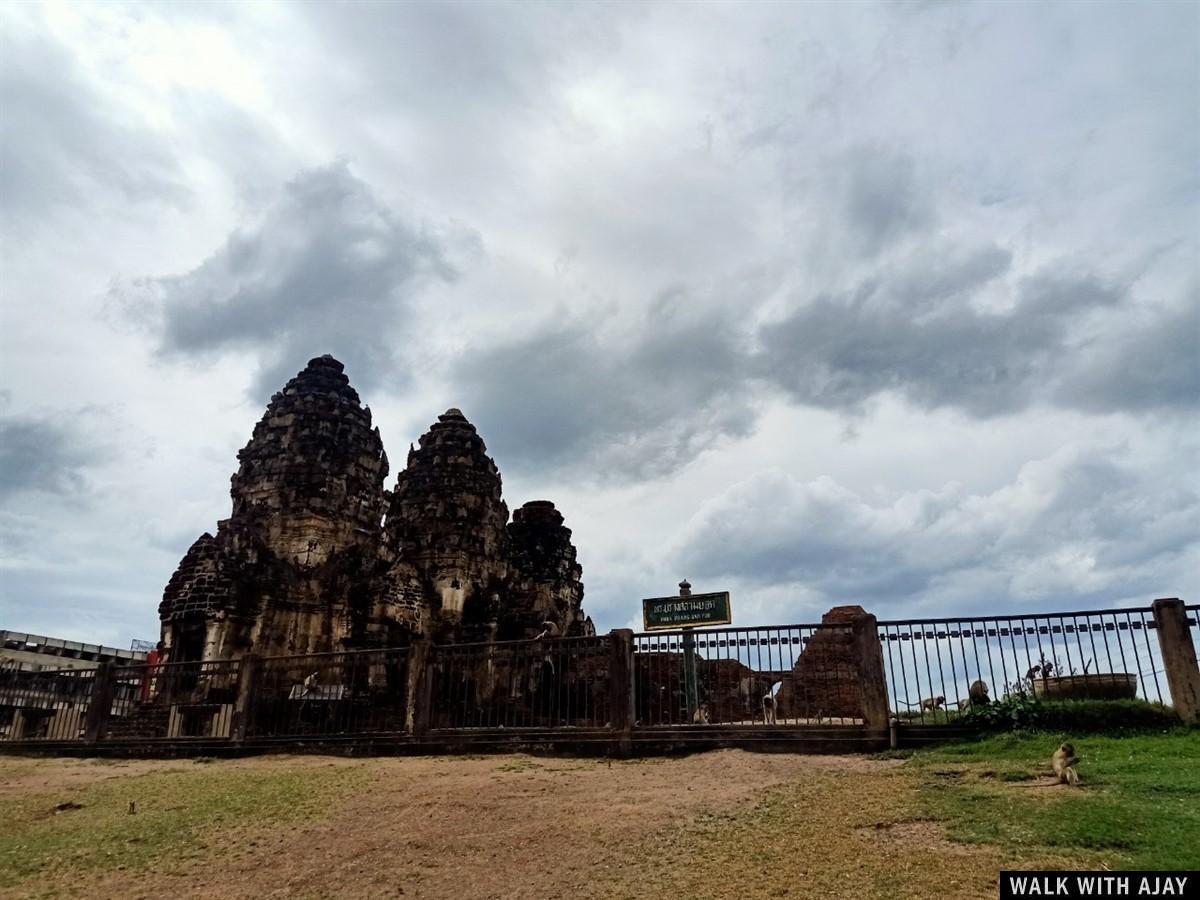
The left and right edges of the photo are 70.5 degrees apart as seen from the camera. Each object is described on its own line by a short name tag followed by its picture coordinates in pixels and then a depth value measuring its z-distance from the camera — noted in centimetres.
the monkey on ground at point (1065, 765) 870
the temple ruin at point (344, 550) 2355
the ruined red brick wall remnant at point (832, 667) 2170
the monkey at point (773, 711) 1296
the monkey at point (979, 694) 1227
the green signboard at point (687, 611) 1409
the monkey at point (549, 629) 3026
